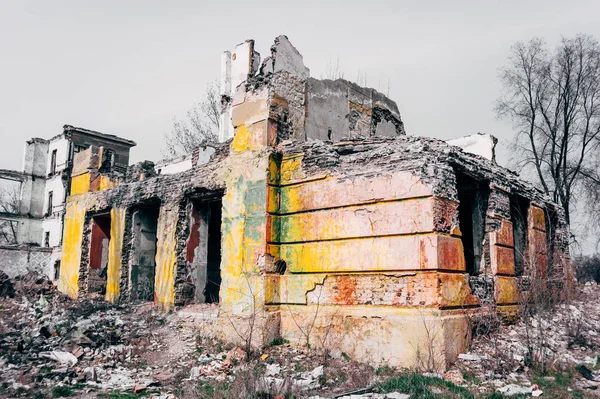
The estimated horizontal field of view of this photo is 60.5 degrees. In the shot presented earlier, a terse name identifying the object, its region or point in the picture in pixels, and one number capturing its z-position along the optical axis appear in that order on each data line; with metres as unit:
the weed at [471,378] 6.59
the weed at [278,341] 8.78
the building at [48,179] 28.27
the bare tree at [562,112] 19.36
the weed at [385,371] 7.14
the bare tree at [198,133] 29.32
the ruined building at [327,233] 7.59
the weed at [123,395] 6.63
